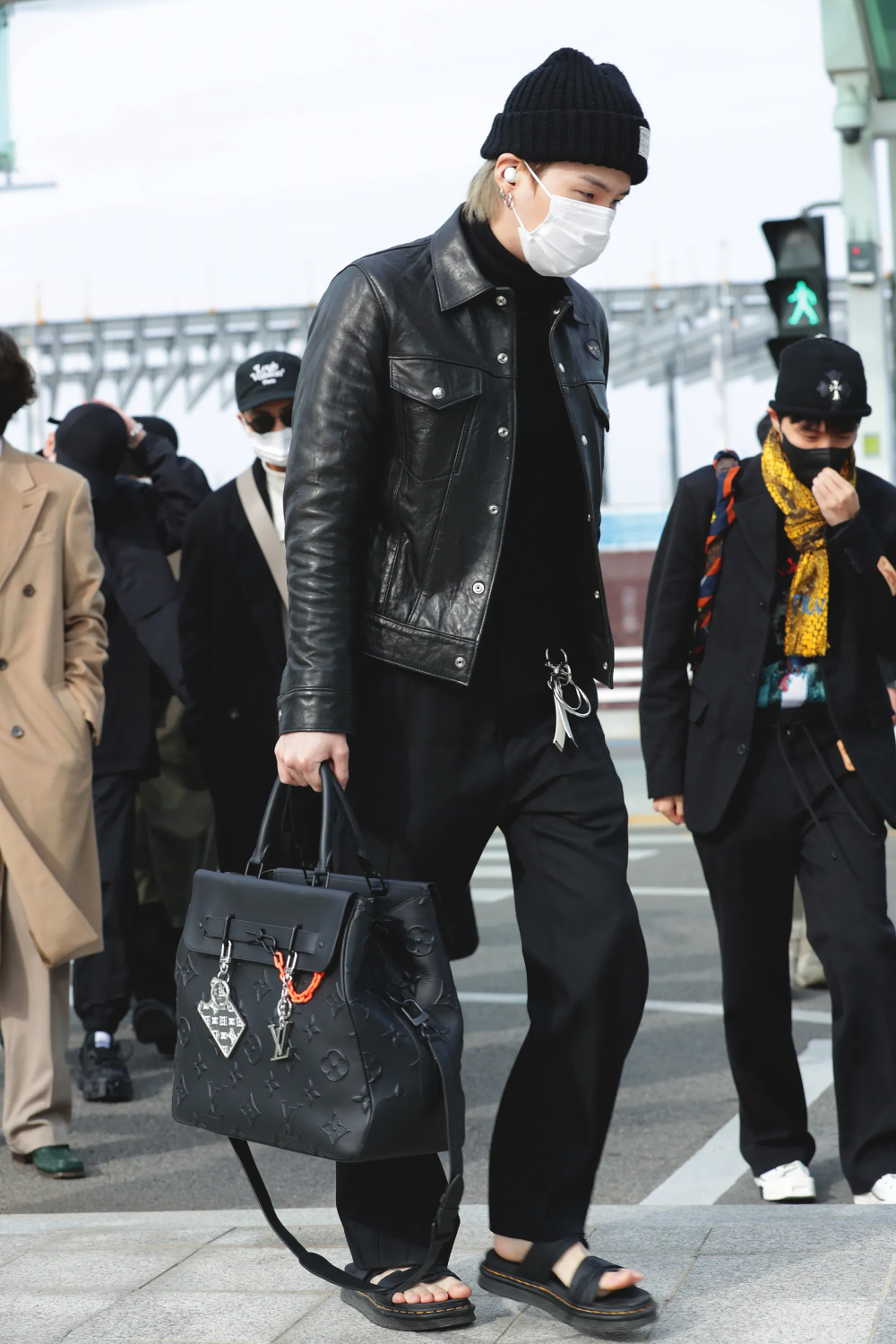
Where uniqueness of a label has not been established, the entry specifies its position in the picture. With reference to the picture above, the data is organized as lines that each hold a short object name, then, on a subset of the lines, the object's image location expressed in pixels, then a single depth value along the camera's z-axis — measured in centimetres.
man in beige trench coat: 1020
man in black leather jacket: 635
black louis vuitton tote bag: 570
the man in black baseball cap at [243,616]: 1221
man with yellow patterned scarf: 952
